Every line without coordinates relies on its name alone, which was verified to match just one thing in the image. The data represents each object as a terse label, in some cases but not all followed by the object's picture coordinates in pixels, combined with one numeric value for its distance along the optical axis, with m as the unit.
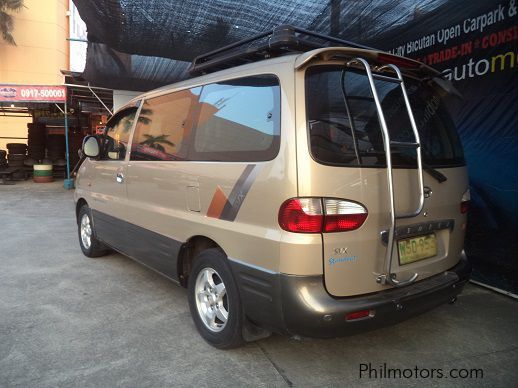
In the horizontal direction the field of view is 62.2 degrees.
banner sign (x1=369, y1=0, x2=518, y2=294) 3.82
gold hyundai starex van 2.34
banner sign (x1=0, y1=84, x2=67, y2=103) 12.51
